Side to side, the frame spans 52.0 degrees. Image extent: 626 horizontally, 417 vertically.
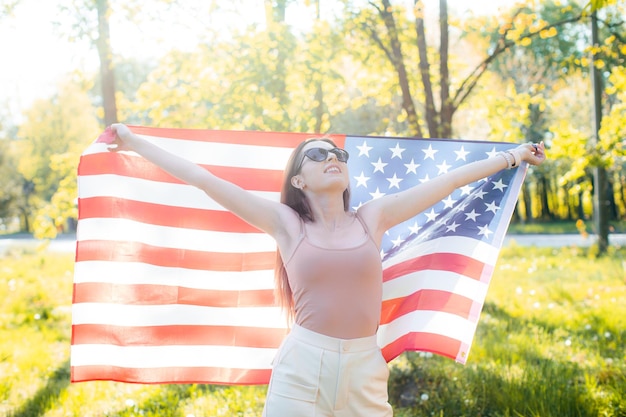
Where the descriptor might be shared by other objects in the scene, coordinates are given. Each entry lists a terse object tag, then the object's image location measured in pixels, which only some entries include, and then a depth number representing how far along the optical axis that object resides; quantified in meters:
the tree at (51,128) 36.94
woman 2.78
